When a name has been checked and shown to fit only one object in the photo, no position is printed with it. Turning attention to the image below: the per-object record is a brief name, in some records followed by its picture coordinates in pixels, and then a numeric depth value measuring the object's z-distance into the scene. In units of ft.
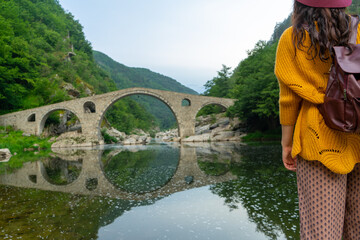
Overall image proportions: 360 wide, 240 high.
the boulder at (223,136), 82.91
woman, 3.88
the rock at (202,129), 107.71
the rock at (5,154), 45.69
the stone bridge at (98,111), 83.46
